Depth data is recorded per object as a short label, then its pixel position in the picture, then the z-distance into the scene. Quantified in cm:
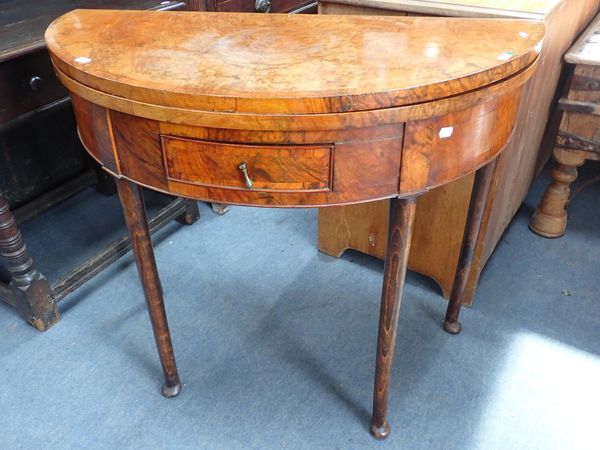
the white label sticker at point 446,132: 80
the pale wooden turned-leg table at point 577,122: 149
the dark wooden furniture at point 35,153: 119
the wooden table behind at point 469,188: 123
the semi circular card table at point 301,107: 75
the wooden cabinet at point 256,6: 158
